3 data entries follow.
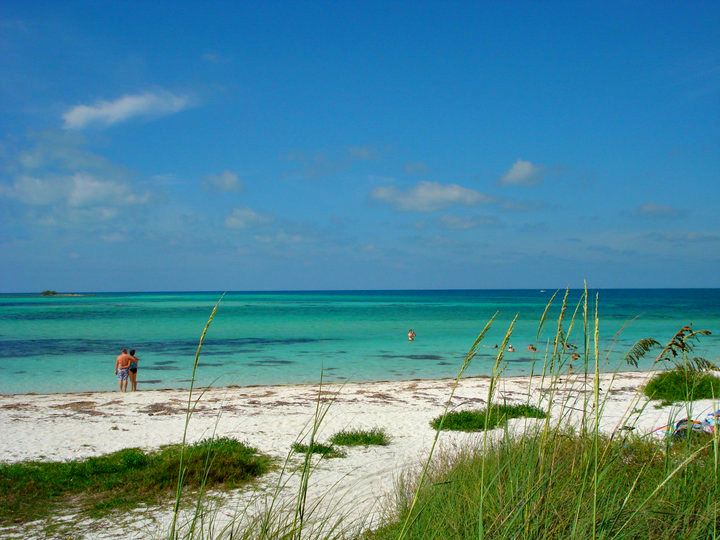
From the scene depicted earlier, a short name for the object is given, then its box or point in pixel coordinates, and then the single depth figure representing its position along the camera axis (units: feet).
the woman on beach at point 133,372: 60.70
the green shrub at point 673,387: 40.47
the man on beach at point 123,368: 60.59
